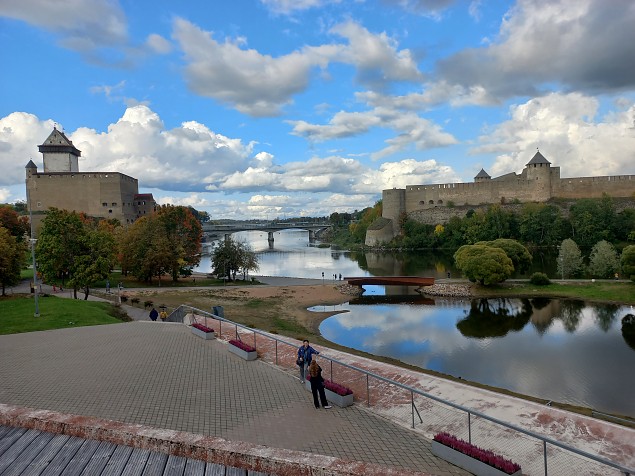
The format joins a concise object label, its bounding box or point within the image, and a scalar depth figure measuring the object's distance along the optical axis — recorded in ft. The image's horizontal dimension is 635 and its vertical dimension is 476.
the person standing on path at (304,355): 31.88
